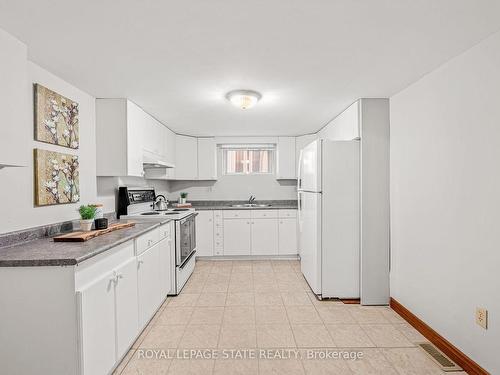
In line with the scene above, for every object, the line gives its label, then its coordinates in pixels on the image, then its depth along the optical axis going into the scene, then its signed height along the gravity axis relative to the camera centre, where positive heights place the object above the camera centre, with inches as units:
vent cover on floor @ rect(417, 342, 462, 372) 79.1 -50.5
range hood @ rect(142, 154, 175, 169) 136.5 +12.1
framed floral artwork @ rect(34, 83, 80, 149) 84.8 +22.3
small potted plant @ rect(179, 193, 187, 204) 206.6 -8.6
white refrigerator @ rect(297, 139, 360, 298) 124.3 -13.3
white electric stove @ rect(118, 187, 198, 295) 134.3 -15.4
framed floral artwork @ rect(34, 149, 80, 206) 84.0 +3.0
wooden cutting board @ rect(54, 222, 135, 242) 77.4 -13.8
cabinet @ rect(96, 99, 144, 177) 118.3 +20.6
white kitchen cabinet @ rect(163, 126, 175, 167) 174.2 +26.5
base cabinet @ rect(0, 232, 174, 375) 60.4 -28.3
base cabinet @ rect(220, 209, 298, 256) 193.2 -32.0
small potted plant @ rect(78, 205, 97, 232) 89.4 -9.8
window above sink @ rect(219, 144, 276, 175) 221.6 +19.5
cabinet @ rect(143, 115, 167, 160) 141.0 +25.9
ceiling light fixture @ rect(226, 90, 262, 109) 109.9 +34.7
